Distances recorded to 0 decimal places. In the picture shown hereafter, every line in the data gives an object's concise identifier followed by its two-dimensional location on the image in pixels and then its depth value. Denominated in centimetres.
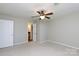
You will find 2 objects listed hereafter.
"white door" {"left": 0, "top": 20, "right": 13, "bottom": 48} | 328
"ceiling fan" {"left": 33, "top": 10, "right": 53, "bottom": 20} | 279
